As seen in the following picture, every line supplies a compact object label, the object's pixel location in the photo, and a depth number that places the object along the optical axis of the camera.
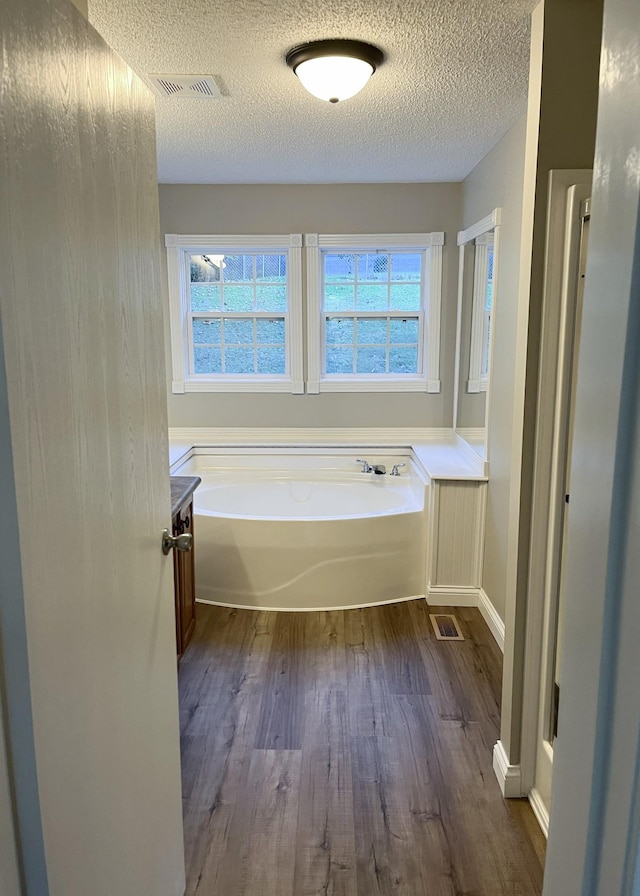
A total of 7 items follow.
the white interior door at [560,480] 1.90
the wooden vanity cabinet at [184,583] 2.76
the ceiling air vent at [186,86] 2.52
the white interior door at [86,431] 0.83
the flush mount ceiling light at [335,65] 2.25
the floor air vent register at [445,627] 3.32
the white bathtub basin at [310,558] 3.61
